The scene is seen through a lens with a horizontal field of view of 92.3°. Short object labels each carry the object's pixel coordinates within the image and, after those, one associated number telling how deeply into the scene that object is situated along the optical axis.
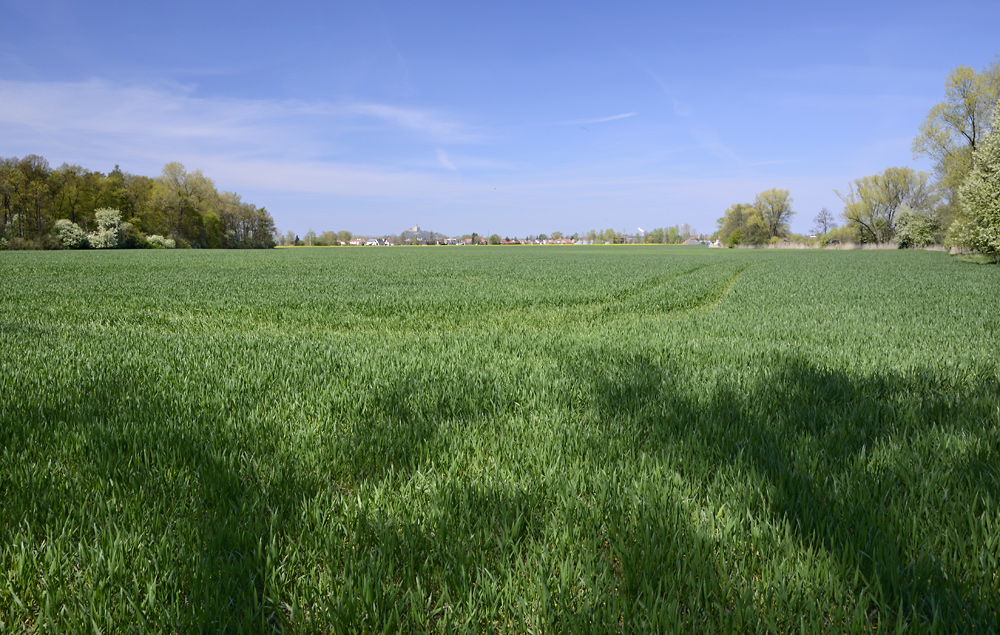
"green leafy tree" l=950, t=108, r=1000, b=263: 26.66
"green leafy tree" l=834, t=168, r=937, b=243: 89.69
